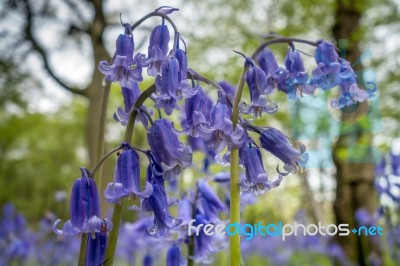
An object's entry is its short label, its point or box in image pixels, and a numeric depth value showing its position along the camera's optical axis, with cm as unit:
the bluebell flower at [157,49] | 15
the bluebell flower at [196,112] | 14
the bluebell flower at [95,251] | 14
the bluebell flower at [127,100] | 16
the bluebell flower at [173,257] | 19
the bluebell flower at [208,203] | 21
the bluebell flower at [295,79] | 16
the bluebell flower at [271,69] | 16
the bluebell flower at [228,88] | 22
